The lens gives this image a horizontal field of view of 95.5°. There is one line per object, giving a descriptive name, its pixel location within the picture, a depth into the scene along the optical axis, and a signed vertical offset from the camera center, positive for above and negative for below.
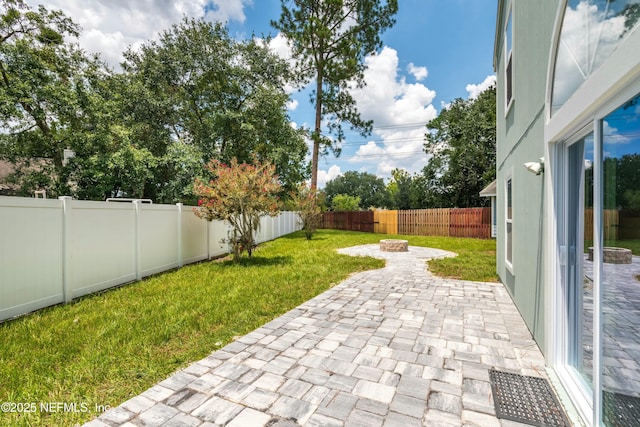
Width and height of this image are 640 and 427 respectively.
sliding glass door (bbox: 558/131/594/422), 1.94 -0.40
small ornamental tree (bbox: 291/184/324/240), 14.10 +0.37
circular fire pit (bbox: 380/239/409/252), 10.38 -1.13
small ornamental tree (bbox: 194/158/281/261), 7.19 +0.48
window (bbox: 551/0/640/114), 1.40 +1.03
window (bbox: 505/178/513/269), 4.96 -0.17
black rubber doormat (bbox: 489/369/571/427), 1.97 -1.38
